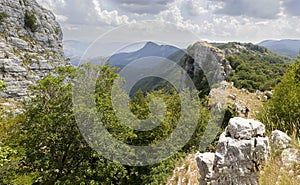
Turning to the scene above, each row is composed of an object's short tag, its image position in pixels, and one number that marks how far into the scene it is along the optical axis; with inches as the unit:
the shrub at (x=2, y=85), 429.6
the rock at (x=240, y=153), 227.1
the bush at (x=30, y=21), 2755.9
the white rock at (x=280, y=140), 231.0
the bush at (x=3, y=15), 2399.7
